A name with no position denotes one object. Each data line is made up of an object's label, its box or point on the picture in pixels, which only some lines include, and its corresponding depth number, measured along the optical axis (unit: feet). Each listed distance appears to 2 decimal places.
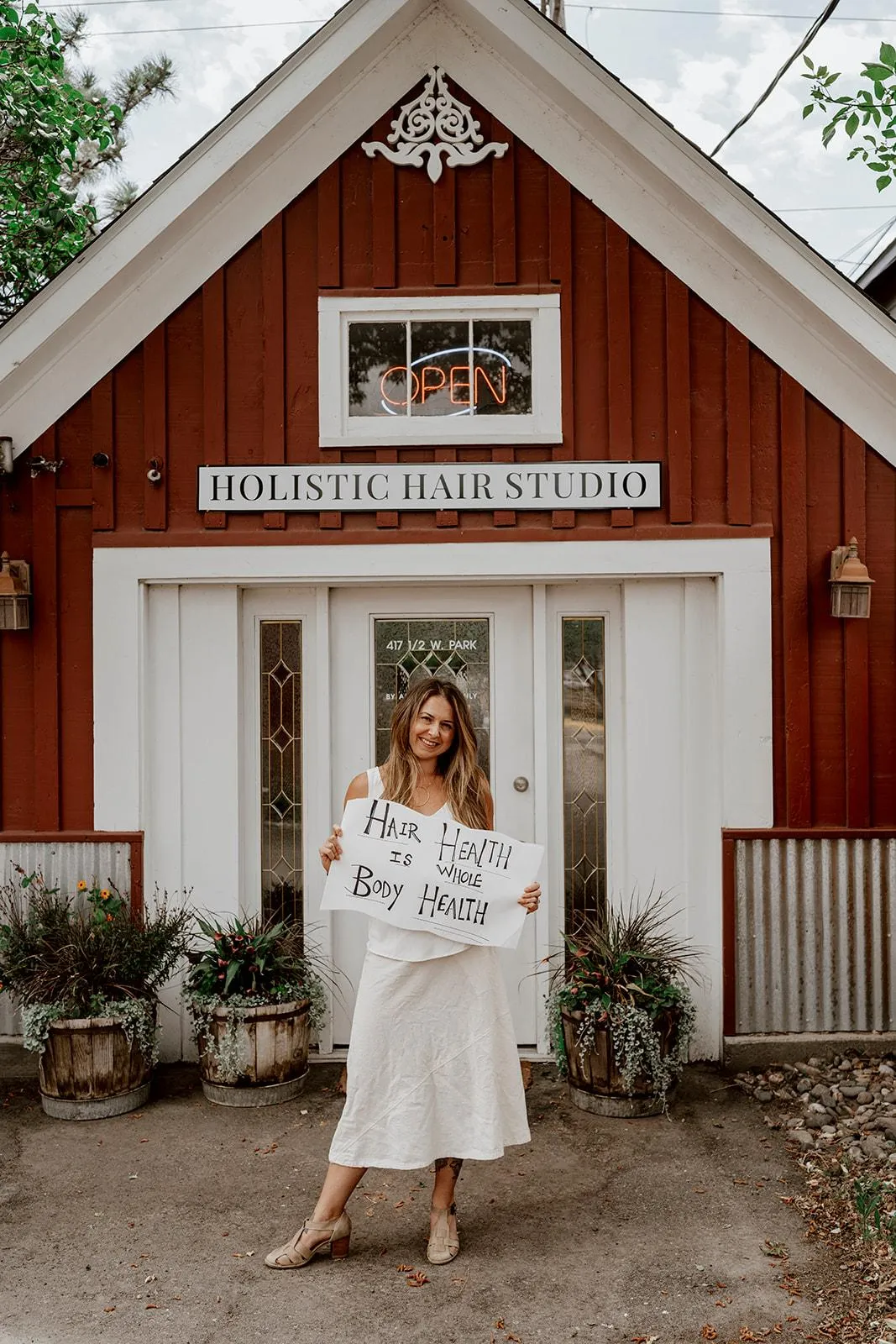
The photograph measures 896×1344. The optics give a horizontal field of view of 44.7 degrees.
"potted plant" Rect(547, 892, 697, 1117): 15.66
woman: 11.61
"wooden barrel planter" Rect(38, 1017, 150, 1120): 15.90
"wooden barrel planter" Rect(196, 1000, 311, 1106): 16.19
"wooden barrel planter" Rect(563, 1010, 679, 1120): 15.83
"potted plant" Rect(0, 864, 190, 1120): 15.93
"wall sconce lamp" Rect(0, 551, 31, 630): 17.46
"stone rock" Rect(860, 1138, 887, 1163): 14.26
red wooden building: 17.74
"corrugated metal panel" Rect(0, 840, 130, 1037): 18.01
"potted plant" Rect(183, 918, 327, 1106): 16.19
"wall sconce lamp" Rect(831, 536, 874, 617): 17.25
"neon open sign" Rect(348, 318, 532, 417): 18.03
